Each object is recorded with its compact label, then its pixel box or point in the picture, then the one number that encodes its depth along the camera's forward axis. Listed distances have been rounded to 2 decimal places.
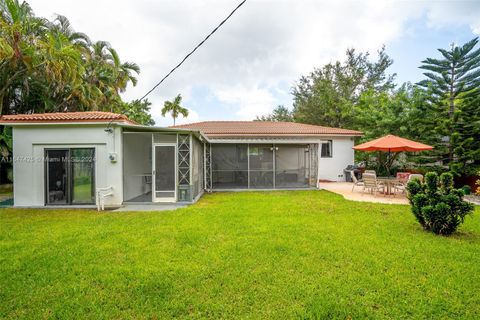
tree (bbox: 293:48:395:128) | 25.03
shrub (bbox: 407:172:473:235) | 5.61
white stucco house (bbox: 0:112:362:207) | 9.10
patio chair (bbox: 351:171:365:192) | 11.95
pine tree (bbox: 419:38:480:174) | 12.18
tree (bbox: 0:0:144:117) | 10.32
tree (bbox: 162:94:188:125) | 35.88
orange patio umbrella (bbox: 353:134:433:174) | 10.46
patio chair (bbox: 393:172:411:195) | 10.52
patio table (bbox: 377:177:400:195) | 10.50
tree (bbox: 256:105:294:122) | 36.68
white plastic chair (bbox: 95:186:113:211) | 8.66
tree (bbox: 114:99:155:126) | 28.11
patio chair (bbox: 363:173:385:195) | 10.62
